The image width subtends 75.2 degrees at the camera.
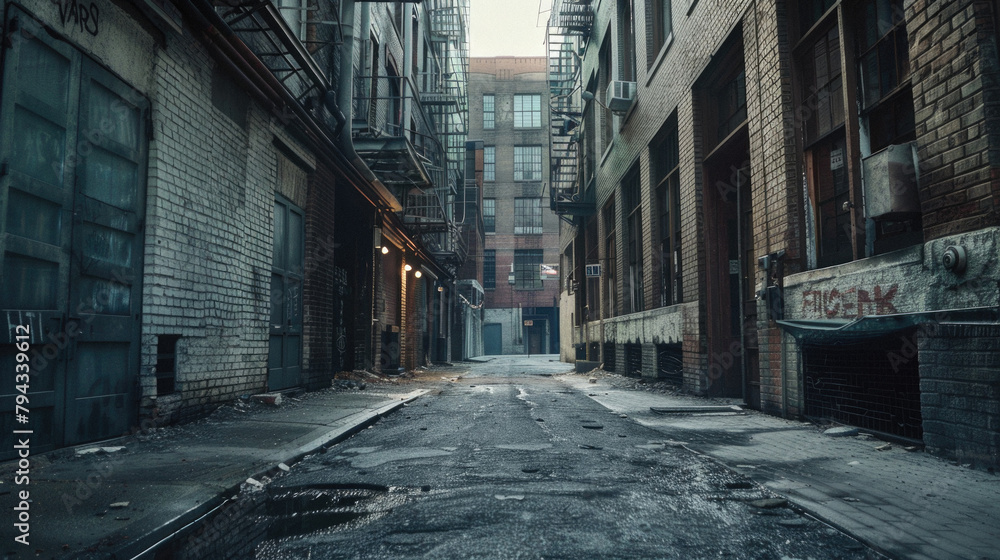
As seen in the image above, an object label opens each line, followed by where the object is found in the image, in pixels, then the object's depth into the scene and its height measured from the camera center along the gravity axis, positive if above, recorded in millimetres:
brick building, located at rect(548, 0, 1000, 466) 4324 +1216
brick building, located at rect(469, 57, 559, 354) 47625 +9443
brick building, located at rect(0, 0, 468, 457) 4648 +1347
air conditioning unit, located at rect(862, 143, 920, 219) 4934 +1137
